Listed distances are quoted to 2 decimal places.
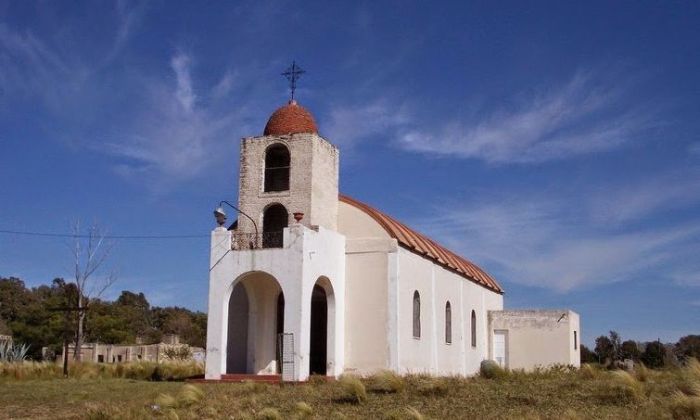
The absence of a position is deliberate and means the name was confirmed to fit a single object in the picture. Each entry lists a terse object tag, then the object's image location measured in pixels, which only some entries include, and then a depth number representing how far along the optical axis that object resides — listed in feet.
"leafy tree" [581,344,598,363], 171.88
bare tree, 114.83
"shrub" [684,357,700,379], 54.02
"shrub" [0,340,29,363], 116.03
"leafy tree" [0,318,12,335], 198.08
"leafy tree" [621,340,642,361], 180.81
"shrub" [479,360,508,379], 65.39
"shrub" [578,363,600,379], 64.99
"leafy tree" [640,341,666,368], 160.86
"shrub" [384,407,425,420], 44.34
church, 76.89
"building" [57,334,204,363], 156.25
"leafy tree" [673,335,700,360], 197.30
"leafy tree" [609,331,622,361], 188.47
